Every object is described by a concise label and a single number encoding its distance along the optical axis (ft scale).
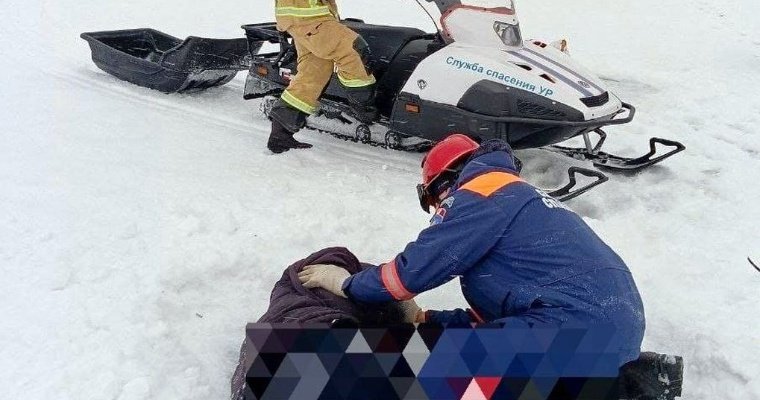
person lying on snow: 7.67
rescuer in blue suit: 6.70
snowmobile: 12.82
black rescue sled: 17.62
